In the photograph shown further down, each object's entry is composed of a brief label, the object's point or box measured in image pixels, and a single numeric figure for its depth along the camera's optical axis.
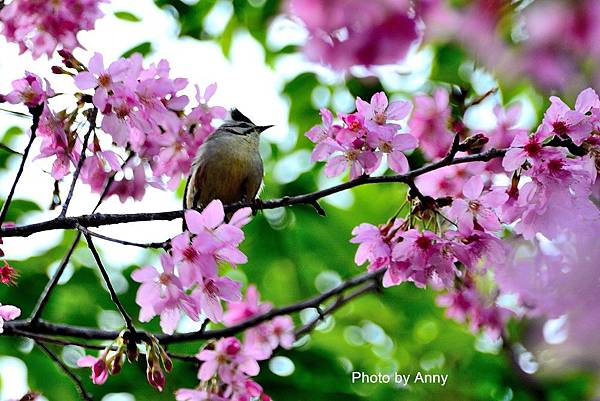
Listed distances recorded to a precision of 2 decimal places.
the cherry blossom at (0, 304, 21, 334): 4.52
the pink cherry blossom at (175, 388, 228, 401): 4.97
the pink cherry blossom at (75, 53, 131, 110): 4.48
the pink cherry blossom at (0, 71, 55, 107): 4.56
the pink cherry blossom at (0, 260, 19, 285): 4.77
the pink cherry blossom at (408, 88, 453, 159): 6.54
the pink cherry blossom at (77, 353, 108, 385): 4.51
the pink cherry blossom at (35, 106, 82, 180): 4.76
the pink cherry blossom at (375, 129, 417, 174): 4.59
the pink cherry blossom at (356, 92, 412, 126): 4.65
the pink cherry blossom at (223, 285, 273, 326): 7.30
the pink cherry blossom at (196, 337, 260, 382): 5.05
